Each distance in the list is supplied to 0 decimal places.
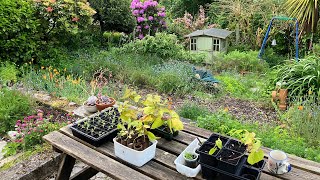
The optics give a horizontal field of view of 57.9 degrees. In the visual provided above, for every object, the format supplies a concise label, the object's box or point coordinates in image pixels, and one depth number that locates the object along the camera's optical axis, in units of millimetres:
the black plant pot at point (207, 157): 1505
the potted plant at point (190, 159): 1606
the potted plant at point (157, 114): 1741
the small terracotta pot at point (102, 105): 2639
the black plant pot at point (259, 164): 1529
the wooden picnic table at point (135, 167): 1584
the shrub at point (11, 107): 3238
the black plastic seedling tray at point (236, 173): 1452
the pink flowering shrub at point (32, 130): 2775
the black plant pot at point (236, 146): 1606
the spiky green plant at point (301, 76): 4387
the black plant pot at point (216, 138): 1703
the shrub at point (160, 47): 6578
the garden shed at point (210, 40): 7504
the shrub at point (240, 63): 6812
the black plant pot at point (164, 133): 1938
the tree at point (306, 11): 5766
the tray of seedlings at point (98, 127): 1893
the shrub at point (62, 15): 5824
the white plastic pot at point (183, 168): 1552
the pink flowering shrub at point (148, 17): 8102
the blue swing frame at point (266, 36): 6332
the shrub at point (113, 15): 7594
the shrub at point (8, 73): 4379
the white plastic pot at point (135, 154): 1652
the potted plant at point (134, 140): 1666
